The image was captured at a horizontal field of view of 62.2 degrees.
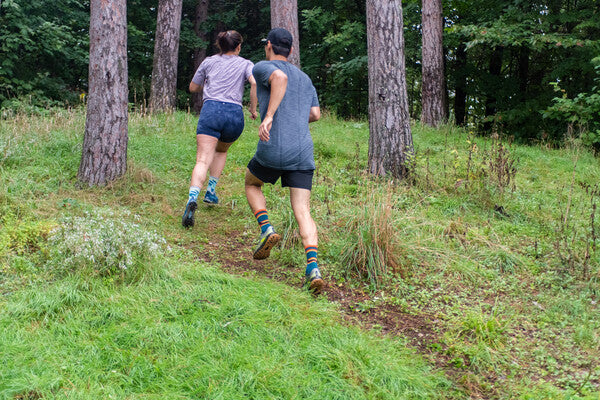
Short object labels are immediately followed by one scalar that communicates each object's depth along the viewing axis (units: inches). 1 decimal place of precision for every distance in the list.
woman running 231.5
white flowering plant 156.8
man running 162.7
